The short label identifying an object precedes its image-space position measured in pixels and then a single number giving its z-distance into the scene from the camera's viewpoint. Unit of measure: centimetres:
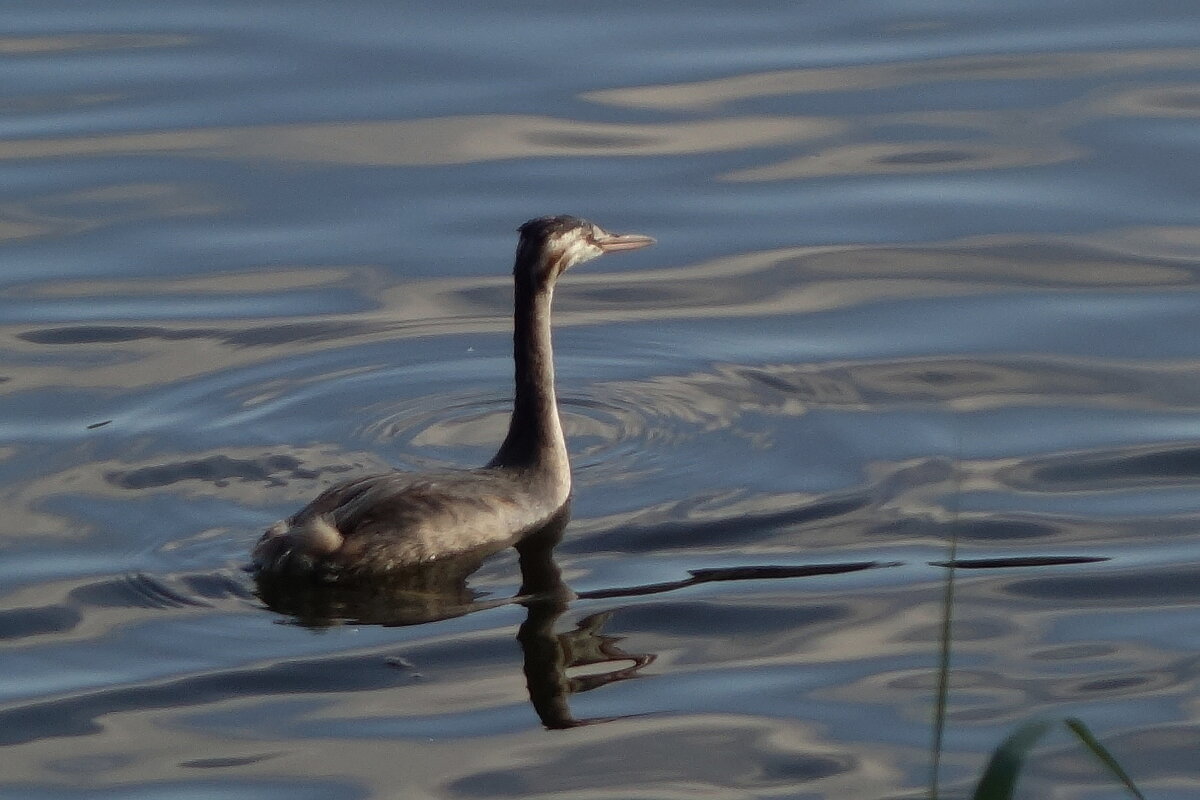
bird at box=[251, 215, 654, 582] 1806
